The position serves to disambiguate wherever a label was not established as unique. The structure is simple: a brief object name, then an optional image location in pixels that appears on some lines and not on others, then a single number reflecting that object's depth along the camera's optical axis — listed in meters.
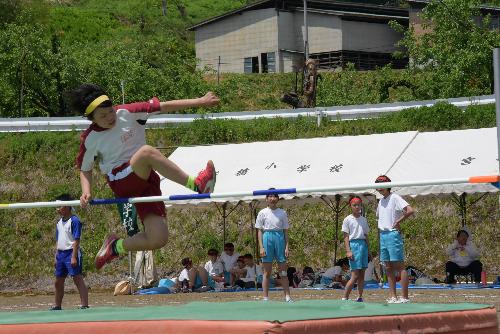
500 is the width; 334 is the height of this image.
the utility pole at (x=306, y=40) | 44.91
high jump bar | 8.65
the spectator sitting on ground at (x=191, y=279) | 21.33
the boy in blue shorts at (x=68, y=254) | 14.20
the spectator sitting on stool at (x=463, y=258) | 19.48
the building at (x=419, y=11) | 43.09
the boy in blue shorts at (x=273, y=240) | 14.88
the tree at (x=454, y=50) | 33.47
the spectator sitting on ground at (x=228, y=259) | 21.47
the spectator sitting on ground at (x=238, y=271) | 21.23
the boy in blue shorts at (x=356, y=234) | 14.66
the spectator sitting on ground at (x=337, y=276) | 20.34
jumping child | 9.41
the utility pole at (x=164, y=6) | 65.56
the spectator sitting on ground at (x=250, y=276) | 21.09
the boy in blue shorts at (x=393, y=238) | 13.08
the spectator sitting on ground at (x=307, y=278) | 21.20
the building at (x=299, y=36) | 47.16
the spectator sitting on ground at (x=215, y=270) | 21.19
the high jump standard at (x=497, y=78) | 8.40
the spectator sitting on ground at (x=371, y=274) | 20.45
